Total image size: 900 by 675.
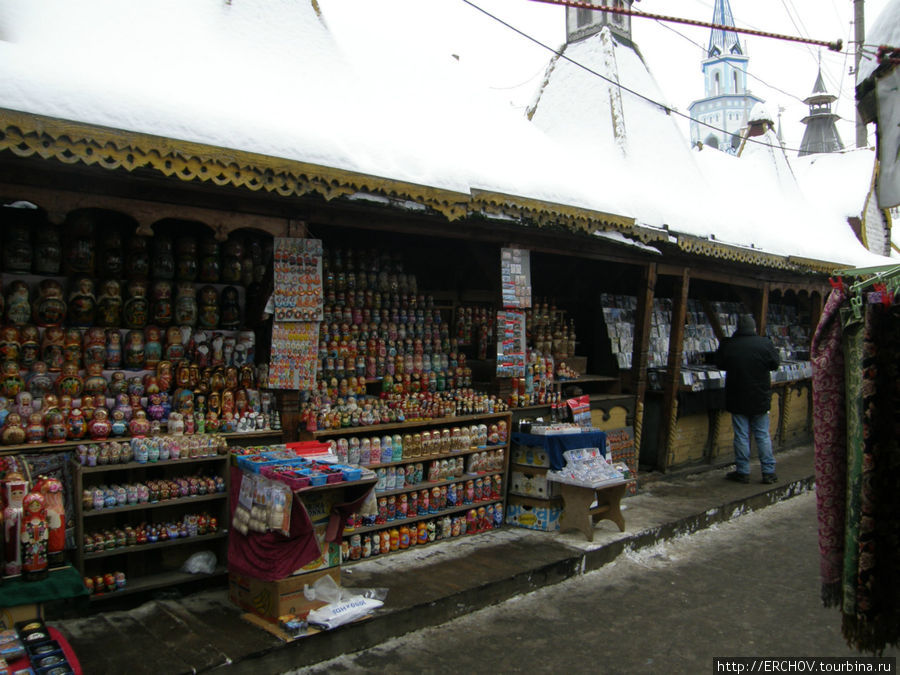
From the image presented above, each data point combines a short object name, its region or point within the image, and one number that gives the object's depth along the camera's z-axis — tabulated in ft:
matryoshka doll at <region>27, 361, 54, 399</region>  14.84
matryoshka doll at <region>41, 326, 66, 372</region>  15.14
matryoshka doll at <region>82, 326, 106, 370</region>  15.74
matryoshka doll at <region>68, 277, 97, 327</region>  15.64
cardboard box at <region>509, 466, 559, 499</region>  20.80
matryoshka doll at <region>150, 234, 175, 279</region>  16.81
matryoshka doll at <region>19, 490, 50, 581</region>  10.53
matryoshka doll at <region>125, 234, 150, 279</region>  16.46
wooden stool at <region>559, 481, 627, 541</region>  20.01
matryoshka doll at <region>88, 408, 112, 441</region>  14.58
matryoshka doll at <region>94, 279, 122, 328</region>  16.03
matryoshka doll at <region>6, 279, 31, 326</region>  14.79
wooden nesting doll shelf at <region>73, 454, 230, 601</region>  13.93
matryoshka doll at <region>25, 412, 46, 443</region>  13.80
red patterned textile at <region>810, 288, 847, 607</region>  8.00
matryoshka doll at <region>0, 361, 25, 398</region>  14.30
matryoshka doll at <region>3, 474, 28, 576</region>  10.49
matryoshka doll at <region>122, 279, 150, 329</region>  16.40
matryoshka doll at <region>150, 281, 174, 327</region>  16.75
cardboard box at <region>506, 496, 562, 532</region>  20.77
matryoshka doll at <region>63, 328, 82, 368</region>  15.35
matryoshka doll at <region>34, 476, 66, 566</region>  10.98
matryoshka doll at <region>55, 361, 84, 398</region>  15.11
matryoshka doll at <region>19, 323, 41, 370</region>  14.83
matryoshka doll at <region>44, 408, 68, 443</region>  14.12
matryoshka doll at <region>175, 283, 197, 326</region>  17.15
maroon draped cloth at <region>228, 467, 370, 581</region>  13.07
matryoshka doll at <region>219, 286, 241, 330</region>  17.99
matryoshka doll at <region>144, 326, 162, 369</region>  16.47
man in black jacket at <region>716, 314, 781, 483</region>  28.30
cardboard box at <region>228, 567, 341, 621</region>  13.16
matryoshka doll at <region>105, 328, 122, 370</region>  15.99
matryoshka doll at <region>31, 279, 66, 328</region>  15.11
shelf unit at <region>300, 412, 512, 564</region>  17.90
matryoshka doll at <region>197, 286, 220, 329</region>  17.57
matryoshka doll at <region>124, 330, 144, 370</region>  16.28
